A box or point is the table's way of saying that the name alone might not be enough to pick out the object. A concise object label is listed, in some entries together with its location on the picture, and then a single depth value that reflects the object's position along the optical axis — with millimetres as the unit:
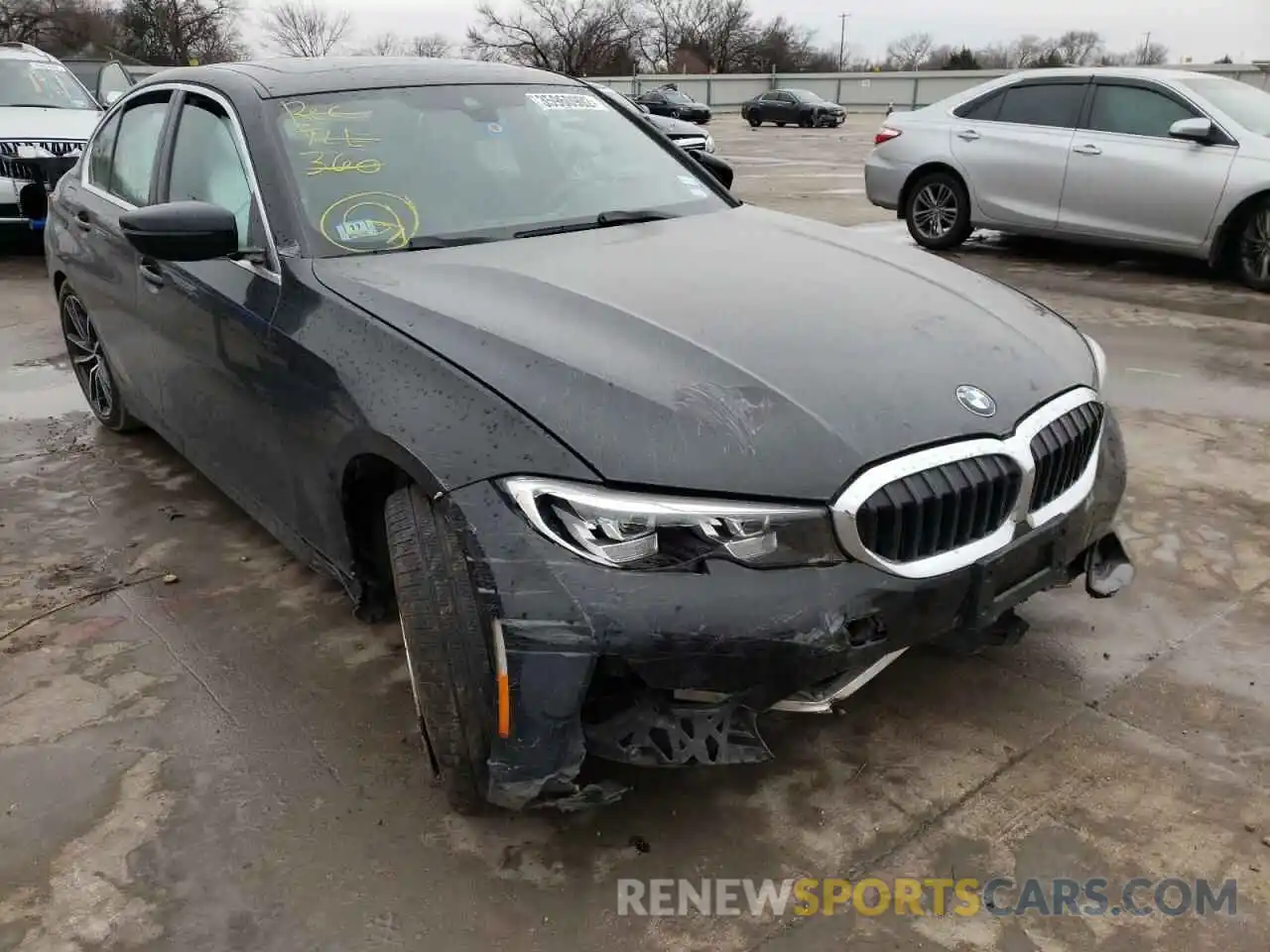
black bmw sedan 1959
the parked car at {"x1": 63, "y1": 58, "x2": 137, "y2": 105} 11734
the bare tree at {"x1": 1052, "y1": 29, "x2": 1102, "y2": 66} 79812
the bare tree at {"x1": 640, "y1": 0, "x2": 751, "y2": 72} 74562
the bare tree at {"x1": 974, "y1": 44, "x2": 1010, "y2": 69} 68938
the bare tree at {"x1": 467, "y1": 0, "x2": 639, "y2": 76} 69375
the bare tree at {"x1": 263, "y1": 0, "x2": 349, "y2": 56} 79062
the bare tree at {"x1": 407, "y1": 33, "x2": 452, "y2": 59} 70112
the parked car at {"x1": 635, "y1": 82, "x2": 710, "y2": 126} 31828
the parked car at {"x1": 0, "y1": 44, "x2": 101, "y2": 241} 8602
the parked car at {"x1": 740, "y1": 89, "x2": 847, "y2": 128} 35531
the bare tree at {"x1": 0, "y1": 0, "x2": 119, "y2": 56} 49000
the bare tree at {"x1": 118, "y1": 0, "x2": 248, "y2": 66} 58281
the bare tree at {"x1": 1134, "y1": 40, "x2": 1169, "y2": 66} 78875
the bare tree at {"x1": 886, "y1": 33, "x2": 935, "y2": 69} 93688
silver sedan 7422
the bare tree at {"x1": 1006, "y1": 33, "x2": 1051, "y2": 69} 68562
